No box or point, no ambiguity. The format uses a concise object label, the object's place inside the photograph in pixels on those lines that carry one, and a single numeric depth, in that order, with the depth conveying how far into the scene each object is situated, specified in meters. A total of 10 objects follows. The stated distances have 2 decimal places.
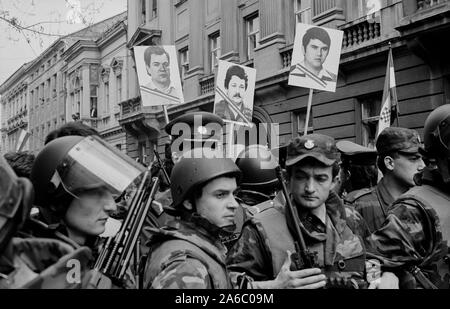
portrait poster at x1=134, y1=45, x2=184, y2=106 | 9.80
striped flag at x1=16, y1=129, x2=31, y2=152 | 10.12
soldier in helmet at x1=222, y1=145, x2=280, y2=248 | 5.52
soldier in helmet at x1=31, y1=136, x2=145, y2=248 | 2.26
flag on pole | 8.92
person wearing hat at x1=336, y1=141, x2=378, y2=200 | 6.06
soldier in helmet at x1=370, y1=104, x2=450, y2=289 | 3.01
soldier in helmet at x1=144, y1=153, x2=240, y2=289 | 2.39
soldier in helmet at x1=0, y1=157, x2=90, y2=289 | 1.51
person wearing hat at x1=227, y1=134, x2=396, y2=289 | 2.95
